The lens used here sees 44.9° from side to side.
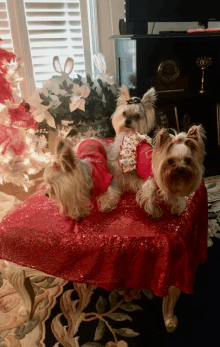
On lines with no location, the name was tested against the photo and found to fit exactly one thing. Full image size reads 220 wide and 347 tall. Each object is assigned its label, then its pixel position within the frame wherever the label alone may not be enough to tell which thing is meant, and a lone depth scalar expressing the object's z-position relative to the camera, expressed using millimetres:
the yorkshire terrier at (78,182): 1062
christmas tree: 1923
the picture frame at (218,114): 2731
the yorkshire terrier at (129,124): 1446
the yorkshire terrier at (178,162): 1037
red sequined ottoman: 1084
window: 2410
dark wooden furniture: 2205
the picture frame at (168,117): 2518
